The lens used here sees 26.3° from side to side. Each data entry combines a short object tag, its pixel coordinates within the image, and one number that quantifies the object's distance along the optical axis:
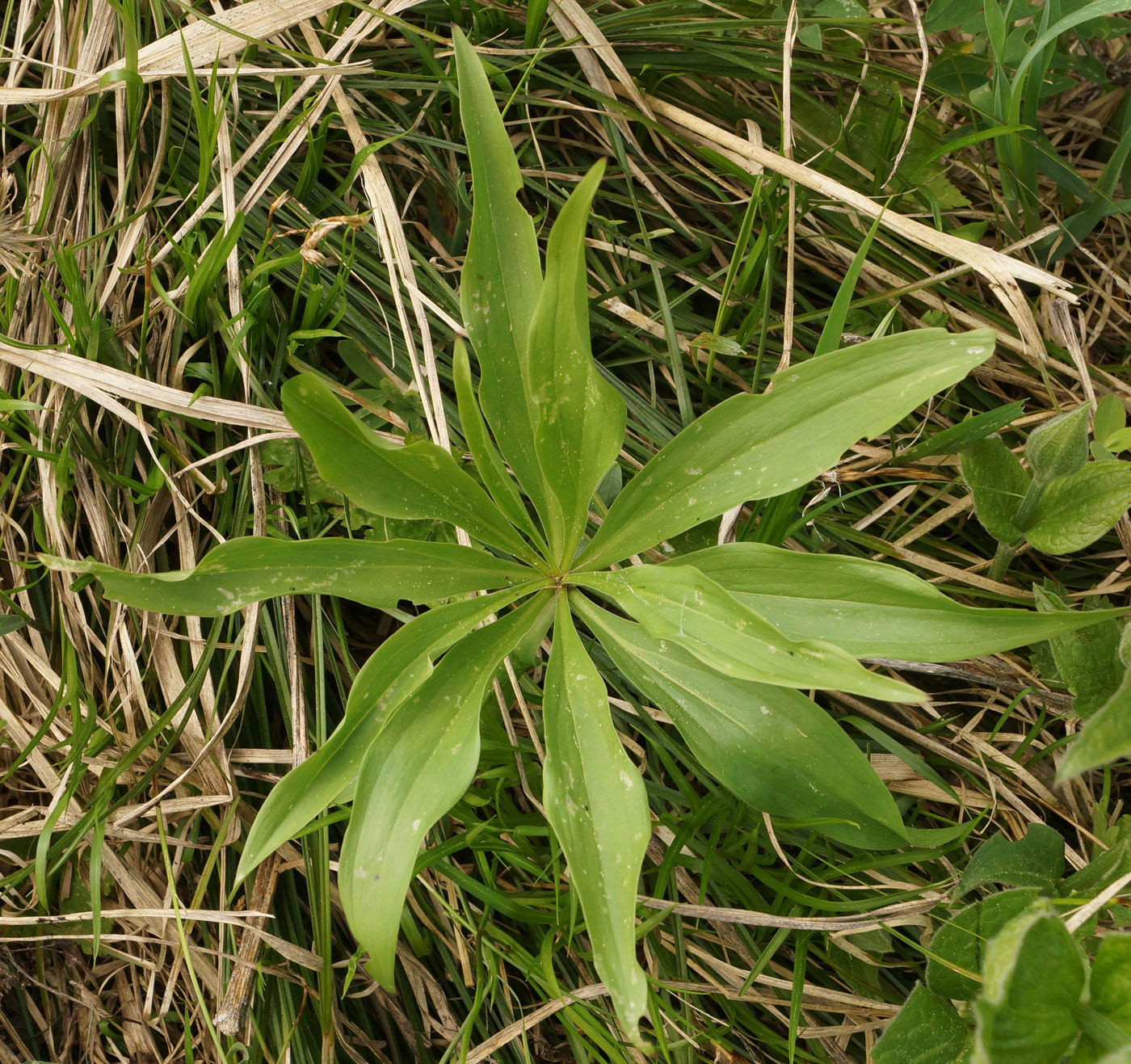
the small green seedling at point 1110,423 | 0.63
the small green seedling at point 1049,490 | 0.60
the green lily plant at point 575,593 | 0.55
